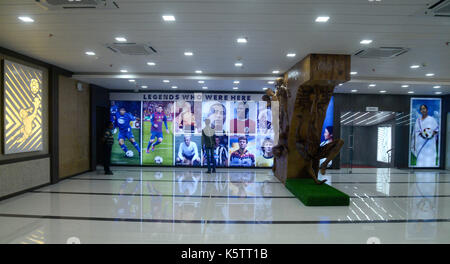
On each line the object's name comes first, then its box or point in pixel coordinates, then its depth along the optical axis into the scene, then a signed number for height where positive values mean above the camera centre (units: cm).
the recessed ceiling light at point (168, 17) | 396 +164
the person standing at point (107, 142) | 911 -66
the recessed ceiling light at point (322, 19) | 390 +162
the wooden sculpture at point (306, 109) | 574 +41
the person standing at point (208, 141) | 959 -63
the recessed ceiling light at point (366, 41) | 489 +160
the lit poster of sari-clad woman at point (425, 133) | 1132 -35
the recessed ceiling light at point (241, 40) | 491 +161
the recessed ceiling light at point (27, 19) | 407 +165
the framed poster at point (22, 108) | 579 +36
